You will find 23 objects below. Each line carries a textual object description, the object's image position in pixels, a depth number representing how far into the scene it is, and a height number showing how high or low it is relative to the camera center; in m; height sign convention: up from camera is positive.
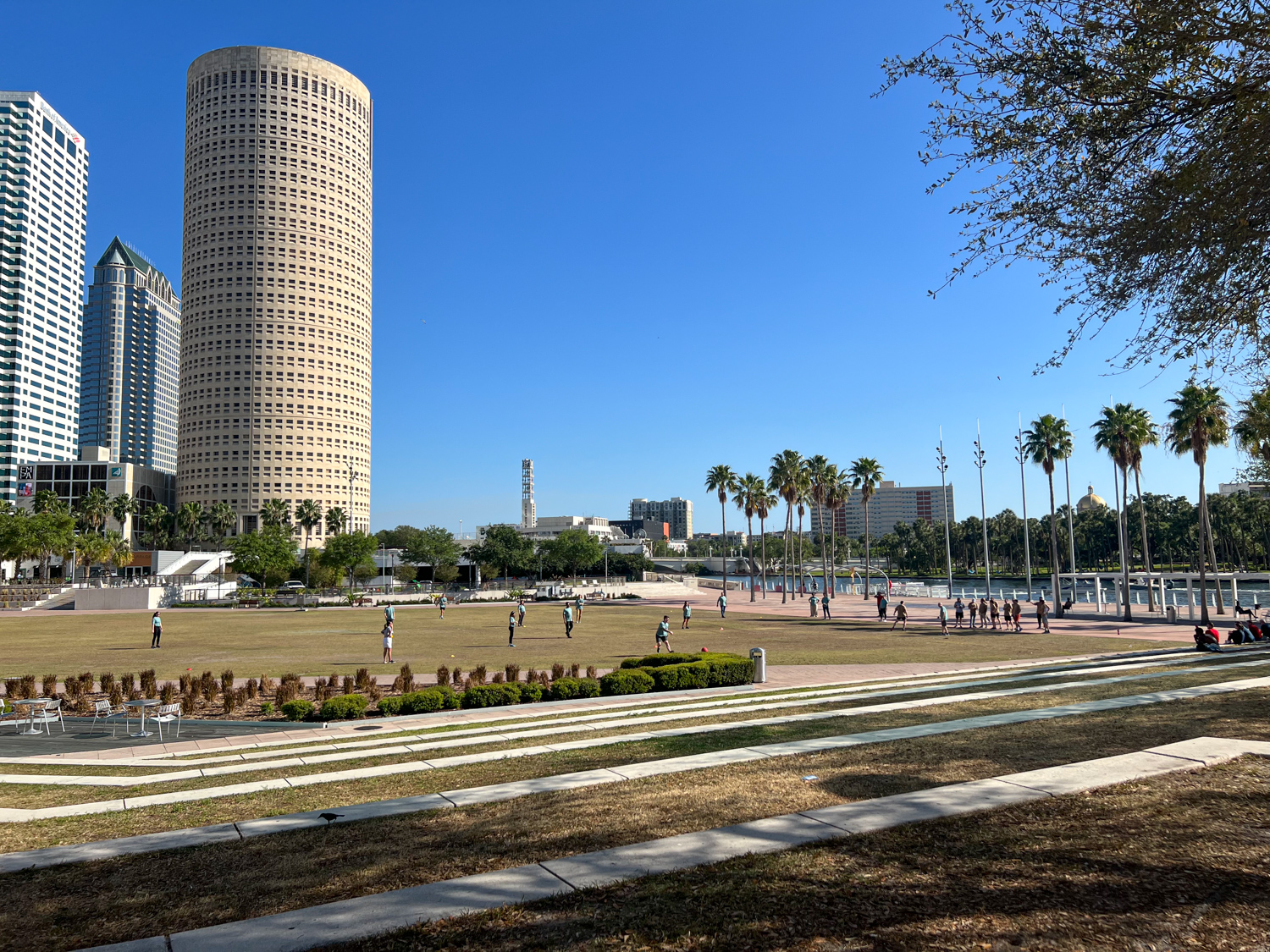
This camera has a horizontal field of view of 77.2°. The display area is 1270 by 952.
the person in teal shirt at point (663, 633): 32.77 -3.84
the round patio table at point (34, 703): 16.31 -3.24
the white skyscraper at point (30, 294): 181.00 +60.57
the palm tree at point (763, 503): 101.50 +4.51
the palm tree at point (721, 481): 103.88 +7.60
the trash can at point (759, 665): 22.55 -3.61
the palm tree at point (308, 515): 132.12 +5.39
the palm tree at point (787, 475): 90.88 +7.19
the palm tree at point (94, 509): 115.31 +5.97
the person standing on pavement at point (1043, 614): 40.69 -4.14
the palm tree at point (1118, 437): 55.50 +6.78
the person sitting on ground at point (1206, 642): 27.52 -3.91
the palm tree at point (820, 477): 91.94 +6.81
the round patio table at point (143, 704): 15.93 -3.13
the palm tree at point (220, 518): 145.12 +5.52
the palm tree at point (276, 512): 142.88 +6.39
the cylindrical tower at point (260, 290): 167.38 +54.62
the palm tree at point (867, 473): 89.94 +7.08
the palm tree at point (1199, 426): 46.41 +6.20
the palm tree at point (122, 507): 121.25 +6.53
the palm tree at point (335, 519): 138.75 +4.77
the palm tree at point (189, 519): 133.62 +4.99
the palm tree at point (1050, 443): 58.78 +6.68
